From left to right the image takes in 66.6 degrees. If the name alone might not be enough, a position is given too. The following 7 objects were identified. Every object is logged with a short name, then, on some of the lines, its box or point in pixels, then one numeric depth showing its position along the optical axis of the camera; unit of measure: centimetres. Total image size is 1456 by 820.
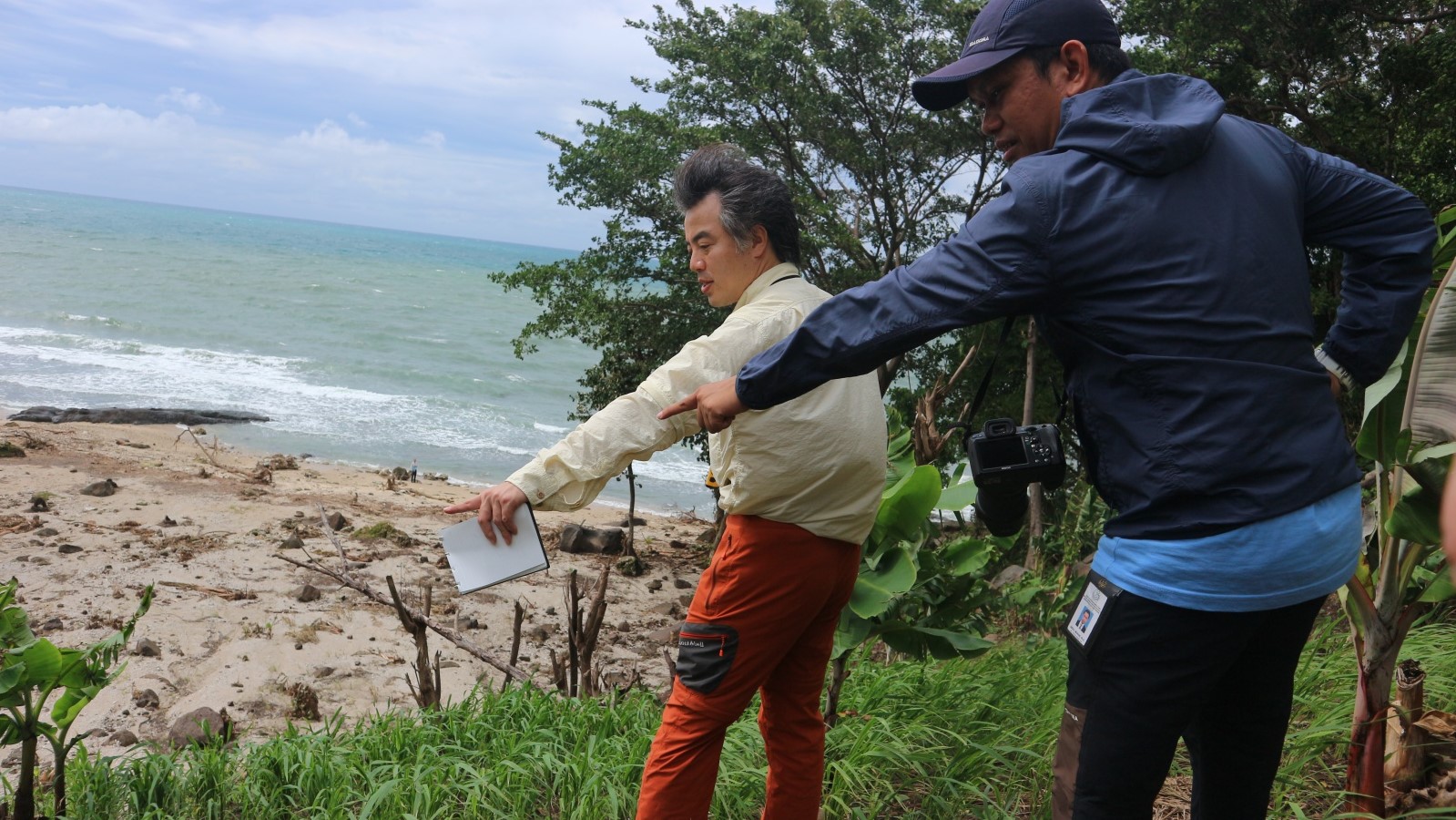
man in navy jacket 175
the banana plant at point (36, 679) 339
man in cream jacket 243
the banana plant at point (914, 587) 349
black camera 221
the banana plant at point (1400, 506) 250
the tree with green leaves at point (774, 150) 1139
